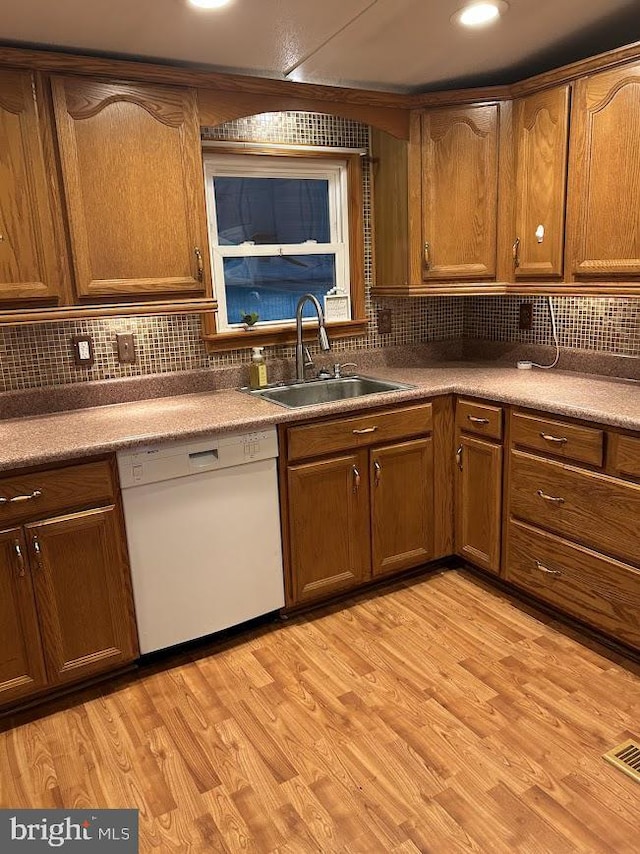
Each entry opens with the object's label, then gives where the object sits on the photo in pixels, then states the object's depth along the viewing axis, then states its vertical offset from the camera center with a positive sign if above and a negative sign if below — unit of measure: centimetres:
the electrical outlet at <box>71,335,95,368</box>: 264 -22
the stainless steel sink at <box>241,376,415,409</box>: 292 -49
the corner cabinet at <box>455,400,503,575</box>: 275 -89
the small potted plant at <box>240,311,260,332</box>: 296 -15
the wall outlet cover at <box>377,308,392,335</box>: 336 -21
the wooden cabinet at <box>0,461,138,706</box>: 207 -93
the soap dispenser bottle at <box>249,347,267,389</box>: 293 -37
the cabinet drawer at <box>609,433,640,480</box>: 220 -62
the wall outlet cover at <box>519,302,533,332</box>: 324 -20
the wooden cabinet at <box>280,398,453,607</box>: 260 -90
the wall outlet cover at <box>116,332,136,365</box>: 272 -23
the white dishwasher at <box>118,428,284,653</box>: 228 -89
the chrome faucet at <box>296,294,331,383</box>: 287 -23
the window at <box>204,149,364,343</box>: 292 +25
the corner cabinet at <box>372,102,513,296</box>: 283 +36
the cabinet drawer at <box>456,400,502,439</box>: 270 -60
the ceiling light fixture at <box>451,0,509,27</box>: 208 +85
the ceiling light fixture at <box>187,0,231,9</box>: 192 +83
